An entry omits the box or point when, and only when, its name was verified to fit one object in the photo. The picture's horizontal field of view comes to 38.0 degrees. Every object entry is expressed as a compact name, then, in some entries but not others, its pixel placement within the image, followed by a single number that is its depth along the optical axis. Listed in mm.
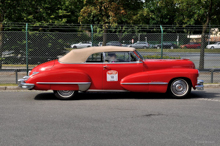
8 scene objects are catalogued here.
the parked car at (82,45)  13697
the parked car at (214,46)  14278
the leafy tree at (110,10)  15617
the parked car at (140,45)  13802
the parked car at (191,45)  14059
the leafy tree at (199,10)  16656
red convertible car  8805
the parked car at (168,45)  13766
